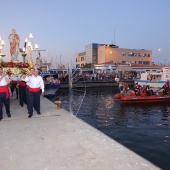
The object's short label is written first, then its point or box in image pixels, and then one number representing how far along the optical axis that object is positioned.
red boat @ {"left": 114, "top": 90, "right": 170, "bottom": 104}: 17.53
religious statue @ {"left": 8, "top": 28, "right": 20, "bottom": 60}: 13.79
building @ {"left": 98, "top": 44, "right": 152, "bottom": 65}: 66.30
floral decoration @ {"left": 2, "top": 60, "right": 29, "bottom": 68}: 11.52
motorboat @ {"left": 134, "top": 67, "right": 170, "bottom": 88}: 29.64
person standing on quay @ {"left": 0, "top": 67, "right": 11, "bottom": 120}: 7.16
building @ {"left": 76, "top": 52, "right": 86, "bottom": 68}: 80.69
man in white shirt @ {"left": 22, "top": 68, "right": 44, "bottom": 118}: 7.50
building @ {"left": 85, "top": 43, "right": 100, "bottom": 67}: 73.00
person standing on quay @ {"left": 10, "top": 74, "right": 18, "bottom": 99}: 12.04
